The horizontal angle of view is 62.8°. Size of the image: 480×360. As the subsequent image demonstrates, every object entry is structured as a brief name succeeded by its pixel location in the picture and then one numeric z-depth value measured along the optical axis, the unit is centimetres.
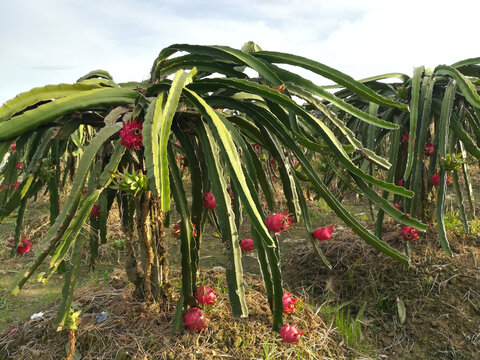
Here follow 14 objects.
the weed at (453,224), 291
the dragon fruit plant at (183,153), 127
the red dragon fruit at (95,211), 186
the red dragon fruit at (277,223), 157
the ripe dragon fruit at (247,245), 172
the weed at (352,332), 201
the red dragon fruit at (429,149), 254
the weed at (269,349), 163
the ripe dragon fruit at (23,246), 220
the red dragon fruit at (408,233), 237
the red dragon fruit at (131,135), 132
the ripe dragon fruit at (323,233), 169
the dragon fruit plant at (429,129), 226
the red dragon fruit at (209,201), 164
